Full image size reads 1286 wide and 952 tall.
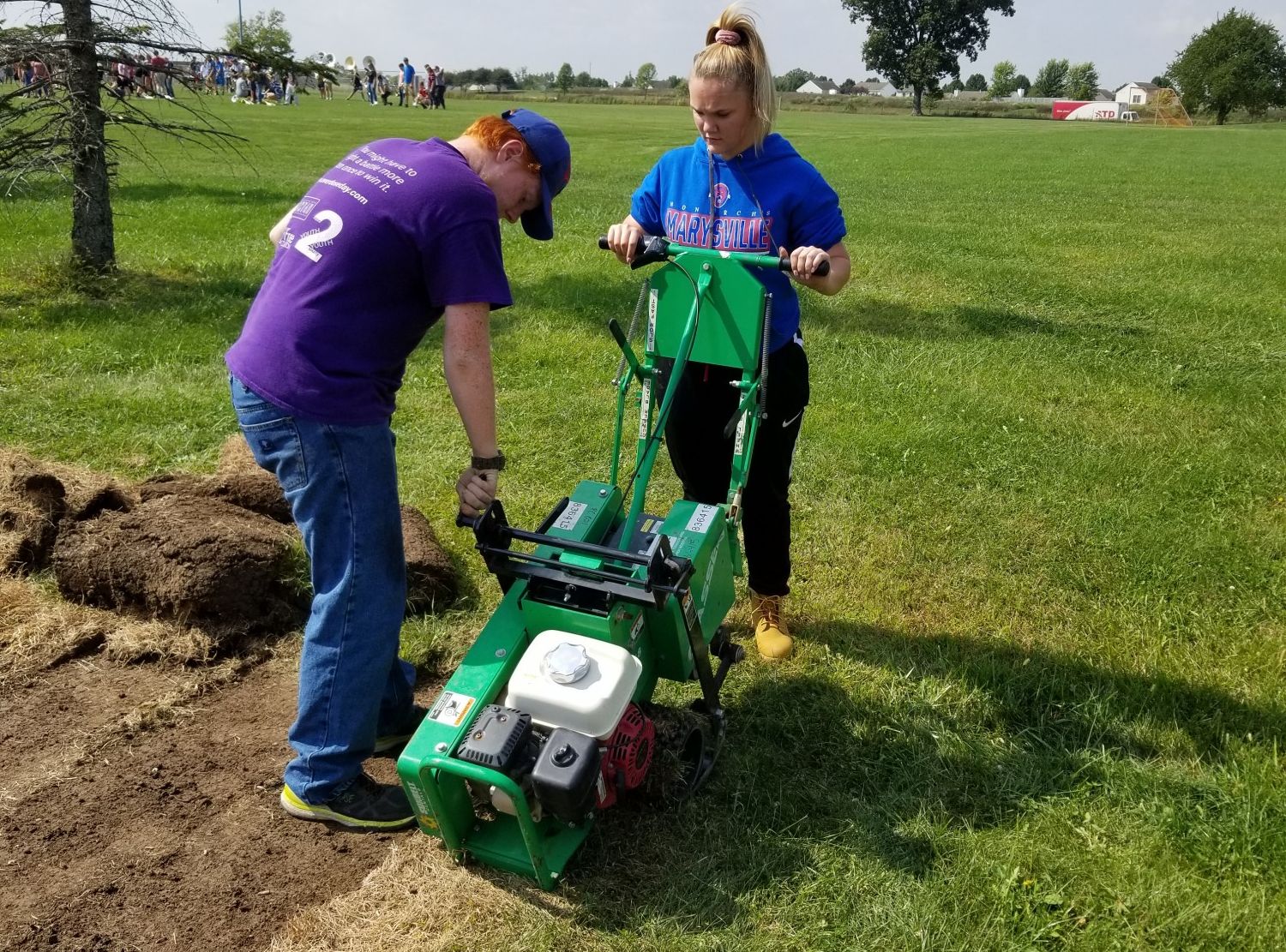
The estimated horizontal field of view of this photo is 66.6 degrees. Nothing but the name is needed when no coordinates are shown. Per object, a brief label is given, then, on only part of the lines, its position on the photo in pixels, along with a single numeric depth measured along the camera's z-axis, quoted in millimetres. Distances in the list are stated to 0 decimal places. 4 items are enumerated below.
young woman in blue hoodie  3084
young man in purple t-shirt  2486
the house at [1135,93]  116250
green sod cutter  2527
